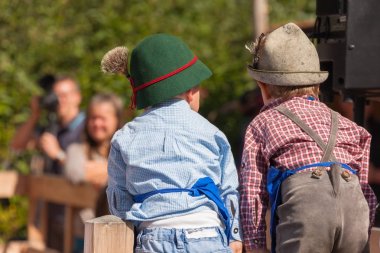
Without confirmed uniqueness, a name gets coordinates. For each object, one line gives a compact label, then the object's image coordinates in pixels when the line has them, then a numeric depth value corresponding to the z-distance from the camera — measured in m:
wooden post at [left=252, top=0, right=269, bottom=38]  23.64
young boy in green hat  8.45
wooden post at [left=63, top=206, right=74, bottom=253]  15.98
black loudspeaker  9.90
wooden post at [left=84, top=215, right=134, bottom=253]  8.17
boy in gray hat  8.20
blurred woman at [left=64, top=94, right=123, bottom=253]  16.00
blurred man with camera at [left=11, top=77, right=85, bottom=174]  17.19
